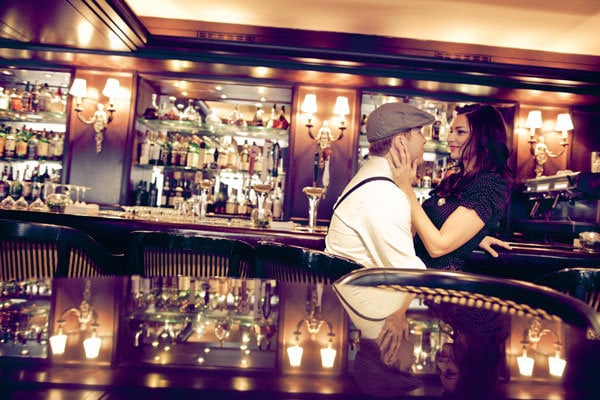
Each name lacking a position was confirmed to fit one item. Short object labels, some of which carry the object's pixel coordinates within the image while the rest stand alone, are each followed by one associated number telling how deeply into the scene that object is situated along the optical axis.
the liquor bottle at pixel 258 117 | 4.95
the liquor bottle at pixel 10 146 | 5.02
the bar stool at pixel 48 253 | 1.65
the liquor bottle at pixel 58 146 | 5.03
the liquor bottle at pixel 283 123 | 5.00
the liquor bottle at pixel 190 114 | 5.06
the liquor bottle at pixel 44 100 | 5.07
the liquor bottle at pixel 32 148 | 5.02
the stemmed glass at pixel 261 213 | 3.04
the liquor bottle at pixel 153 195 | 5.16
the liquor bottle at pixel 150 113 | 4.88
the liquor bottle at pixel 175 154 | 5.01
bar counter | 2.53
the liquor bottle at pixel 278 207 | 4.95
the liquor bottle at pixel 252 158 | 5.04
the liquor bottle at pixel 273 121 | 4.97
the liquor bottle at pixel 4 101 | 4.98
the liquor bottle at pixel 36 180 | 5.12
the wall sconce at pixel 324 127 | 4.64
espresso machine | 3.99
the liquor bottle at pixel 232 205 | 5.09
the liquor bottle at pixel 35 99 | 5.05
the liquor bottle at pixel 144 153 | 4.96
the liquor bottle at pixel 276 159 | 5.11
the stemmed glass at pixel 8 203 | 3.45
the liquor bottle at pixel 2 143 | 5.03
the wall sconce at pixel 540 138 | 4.83
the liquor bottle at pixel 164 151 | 5.01
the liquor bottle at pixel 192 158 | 5.02
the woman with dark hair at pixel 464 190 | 1.86
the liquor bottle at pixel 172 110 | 4.95
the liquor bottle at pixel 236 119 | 4.97
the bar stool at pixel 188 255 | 1.74
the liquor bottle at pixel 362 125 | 5.03
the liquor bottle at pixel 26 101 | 5.02
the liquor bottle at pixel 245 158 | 5.07
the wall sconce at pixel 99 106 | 4.58
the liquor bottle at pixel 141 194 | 4.98
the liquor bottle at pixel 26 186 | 5.18
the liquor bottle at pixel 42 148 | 5.00
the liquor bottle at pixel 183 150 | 5.03
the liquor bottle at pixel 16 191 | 5.19
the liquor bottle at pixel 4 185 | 5.20
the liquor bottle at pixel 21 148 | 5.04
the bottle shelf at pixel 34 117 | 5.01
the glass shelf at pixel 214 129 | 4.95
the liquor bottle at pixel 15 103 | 5.02
